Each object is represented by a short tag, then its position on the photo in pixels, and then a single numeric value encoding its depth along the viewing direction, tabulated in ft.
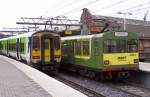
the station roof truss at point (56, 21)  79.10
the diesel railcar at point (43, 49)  41.00
